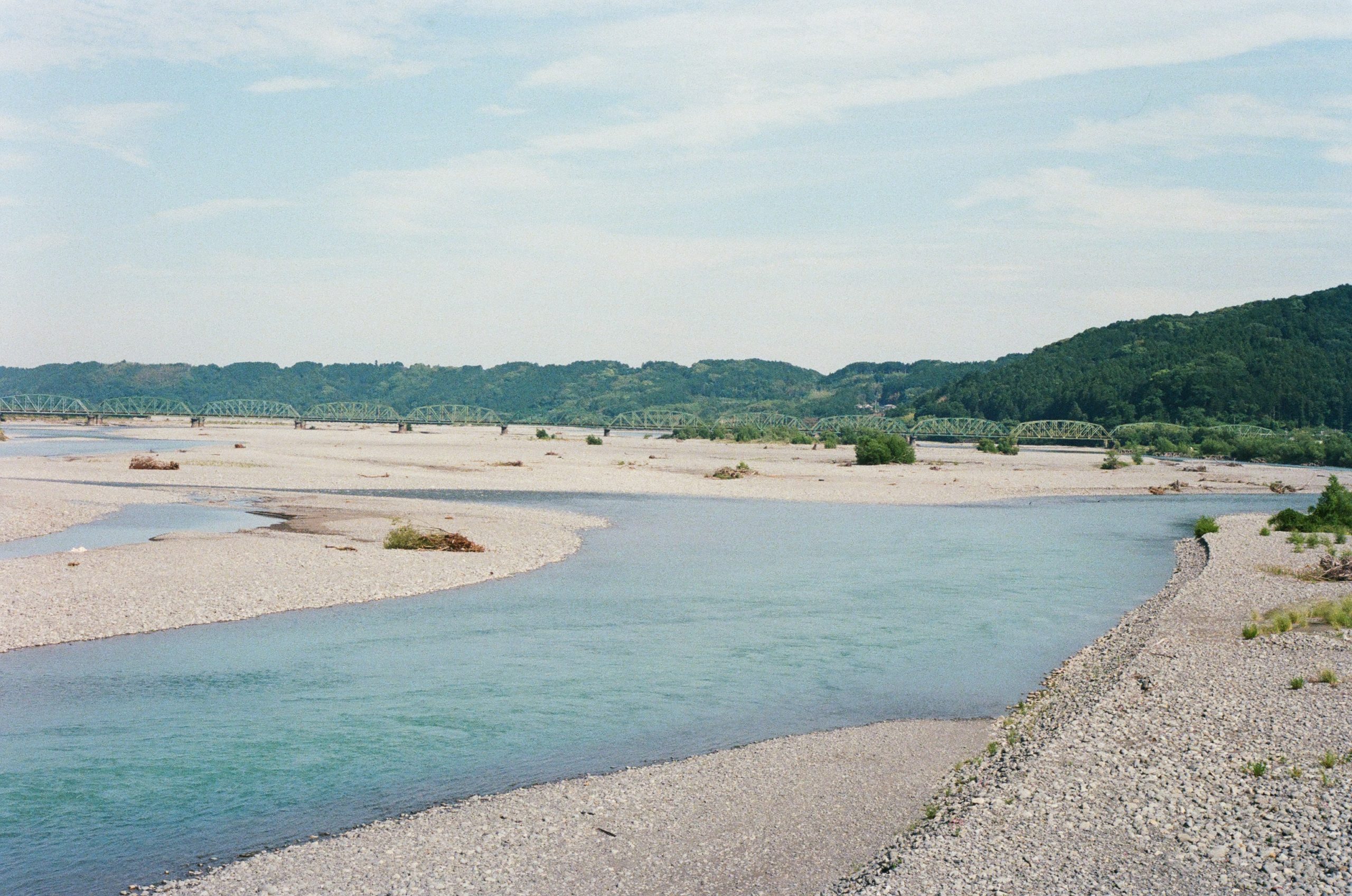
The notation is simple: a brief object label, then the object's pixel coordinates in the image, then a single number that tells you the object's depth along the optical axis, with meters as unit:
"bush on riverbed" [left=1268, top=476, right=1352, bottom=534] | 41.00
